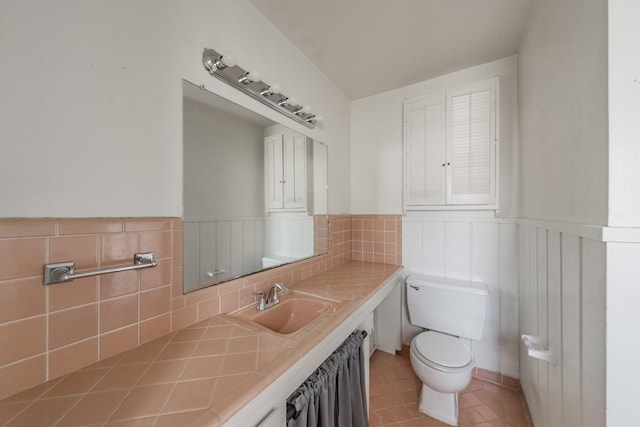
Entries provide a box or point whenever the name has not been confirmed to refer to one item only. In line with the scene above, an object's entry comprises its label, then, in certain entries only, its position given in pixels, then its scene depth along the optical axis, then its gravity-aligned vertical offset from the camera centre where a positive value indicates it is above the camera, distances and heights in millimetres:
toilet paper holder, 932 -613
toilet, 1362 -891
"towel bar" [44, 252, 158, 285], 625 -172
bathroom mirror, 1004 +122
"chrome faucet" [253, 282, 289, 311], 1181 -463
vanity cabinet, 596 -552
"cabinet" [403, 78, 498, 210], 1736 +520
